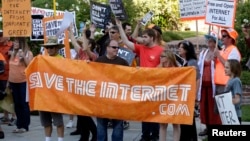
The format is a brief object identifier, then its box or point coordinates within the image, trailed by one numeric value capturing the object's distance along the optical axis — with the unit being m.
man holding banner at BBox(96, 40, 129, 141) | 9.27
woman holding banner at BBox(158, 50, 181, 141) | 9.23
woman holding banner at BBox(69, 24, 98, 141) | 10.36
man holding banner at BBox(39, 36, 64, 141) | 9.50
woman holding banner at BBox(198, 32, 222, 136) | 10.62
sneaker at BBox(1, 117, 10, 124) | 12.93
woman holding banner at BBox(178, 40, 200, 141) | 9.83
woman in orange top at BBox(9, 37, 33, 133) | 11.59
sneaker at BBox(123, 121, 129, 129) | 11.93
